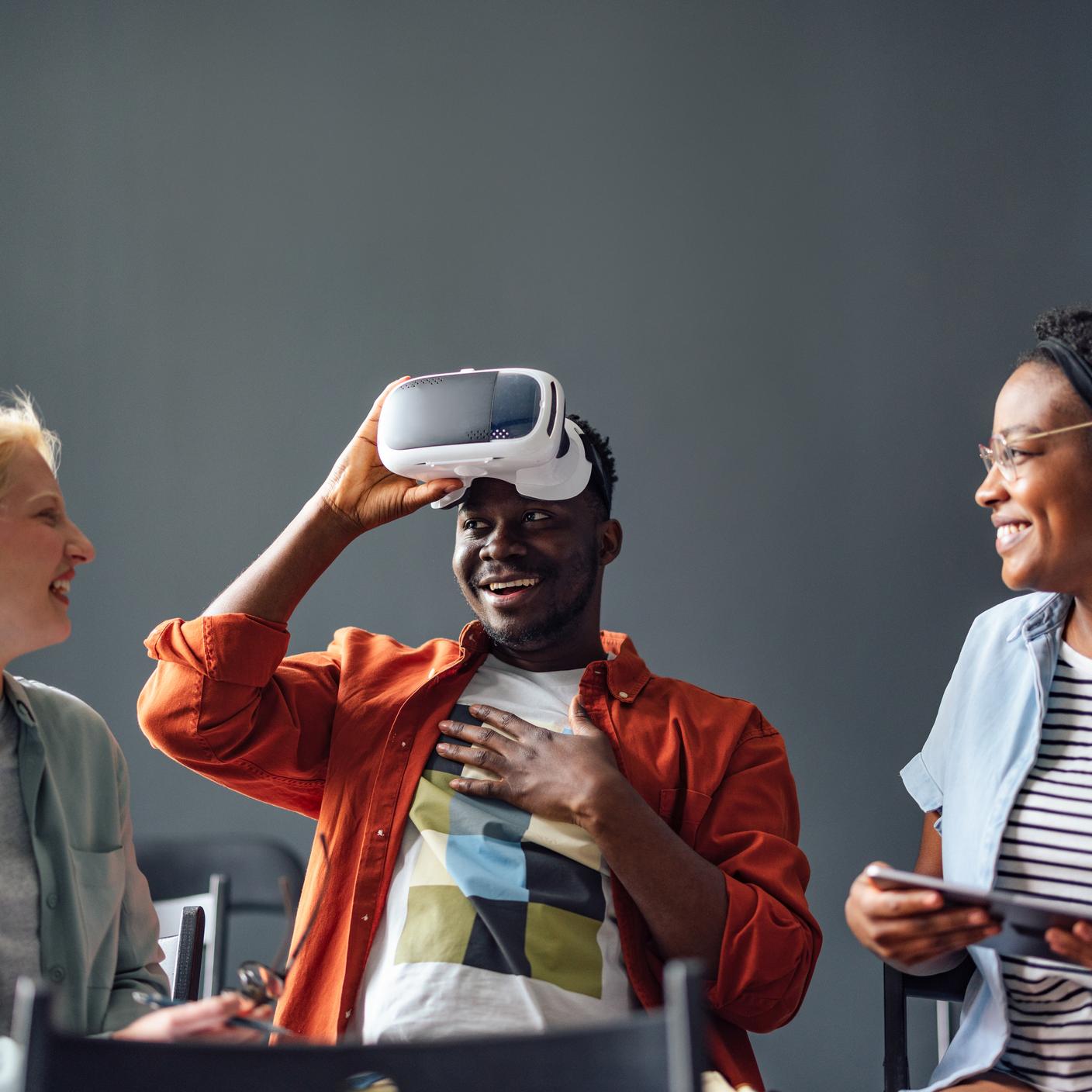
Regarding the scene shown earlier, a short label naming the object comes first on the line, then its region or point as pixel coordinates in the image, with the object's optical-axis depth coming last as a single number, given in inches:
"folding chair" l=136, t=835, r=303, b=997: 94.0
